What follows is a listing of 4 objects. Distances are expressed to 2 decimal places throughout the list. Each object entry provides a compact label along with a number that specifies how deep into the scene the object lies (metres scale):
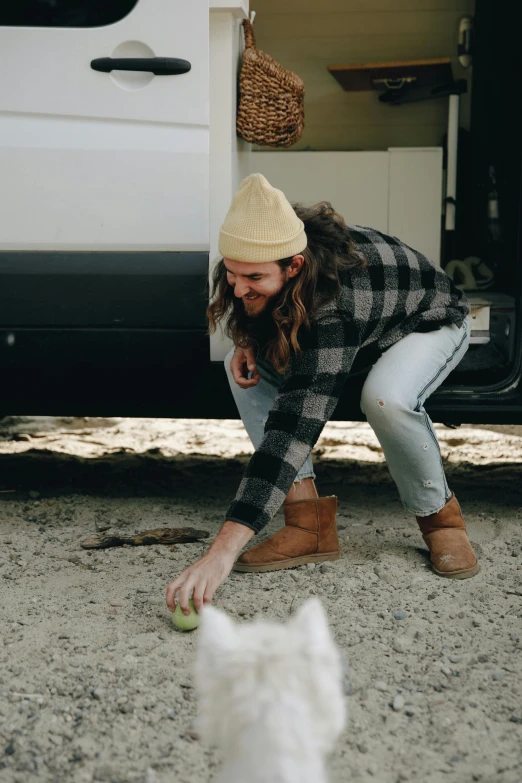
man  2.15
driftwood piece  2.84
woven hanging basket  2.84
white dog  1.03
